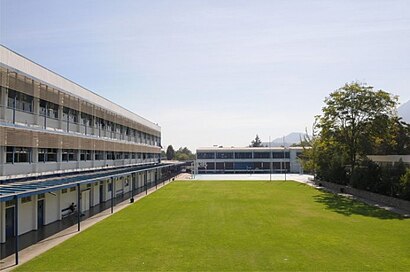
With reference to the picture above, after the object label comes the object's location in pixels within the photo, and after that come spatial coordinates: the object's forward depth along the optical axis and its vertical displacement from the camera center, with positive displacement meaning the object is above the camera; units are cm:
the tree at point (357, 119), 3916 +396
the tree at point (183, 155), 13369 +167
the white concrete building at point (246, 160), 9062 -31
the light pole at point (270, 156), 8643 +46
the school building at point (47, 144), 1948 +112
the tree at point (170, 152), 14612 +282
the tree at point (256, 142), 16525 +678
